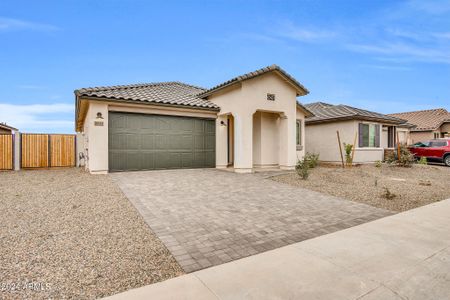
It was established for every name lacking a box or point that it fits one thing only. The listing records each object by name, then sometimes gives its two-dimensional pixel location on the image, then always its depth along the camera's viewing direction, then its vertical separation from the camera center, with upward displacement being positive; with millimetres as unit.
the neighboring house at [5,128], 23375 +2022
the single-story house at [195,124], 10414 +1173
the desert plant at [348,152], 14979 -265
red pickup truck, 16891 -166
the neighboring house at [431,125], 25094 +2456
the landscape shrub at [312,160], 12792 -681
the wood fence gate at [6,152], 13016 -206
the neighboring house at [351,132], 15961 +1171
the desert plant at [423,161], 16141 -904
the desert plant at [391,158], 15356 -672
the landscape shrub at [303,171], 9438 -958
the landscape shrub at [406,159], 14547 -726
